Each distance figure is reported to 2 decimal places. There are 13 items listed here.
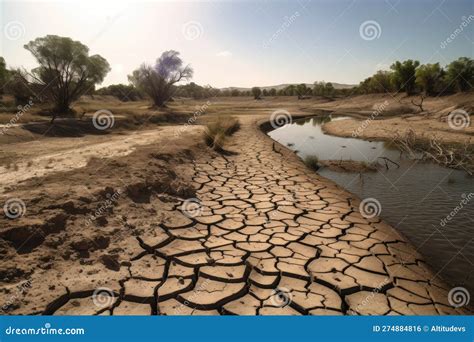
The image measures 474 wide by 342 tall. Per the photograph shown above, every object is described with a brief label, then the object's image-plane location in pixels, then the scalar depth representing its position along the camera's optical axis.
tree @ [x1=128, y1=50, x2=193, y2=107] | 26.36
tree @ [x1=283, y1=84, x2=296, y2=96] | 57.47
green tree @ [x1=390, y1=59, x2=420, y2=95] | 30.31
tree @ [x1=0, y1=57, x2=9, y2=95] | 20.83
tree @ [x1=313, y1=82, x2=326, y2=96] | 49.91
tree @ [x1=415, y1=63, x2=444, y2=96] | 26.92
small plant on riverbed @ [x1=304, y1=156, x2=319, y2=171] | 8.68
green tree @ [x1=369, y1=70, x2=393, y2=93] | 34.16
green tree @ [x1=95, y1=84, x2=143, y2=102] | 42.13
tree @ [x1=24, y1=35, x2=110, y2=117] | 14.59
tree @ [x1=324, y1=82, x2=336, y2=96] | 49.55
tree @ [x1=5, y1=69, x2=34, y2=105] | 18.33
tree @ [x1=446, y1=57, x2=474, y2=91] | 23.78
